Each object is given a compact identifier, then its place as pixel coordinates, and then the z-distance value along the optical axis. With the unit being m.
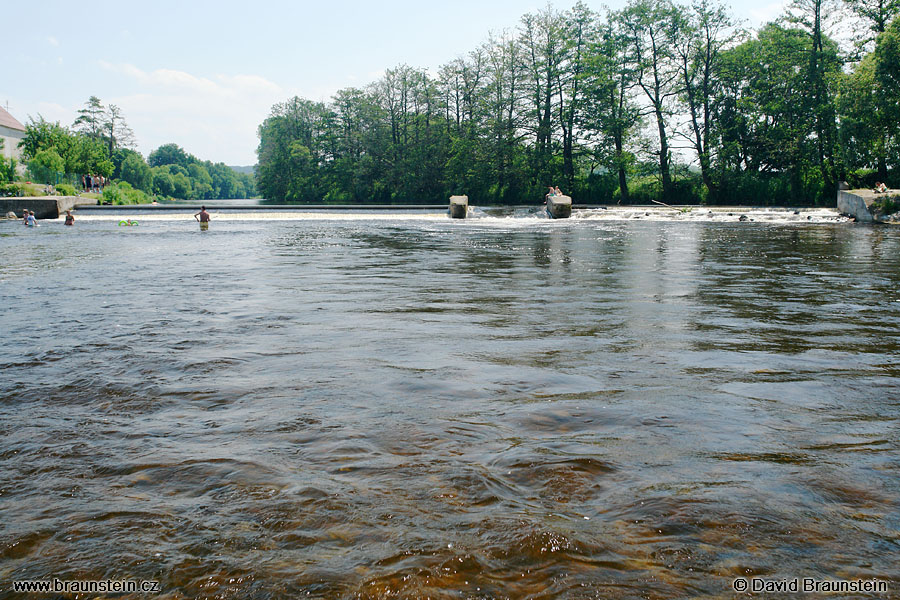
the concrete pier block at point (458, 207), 40.88
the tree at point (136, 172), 117.61
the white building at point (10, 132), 89.00
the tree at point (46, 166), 64.12
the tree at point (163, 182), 141.75
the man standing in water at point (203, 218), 31.38
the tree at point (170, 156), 193.88
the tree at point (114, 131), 107.38
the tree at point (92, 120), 104.88
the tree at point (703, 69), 49.28
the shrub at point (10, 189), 52.19
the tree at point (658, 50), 50.66
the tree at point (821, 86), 43.97
